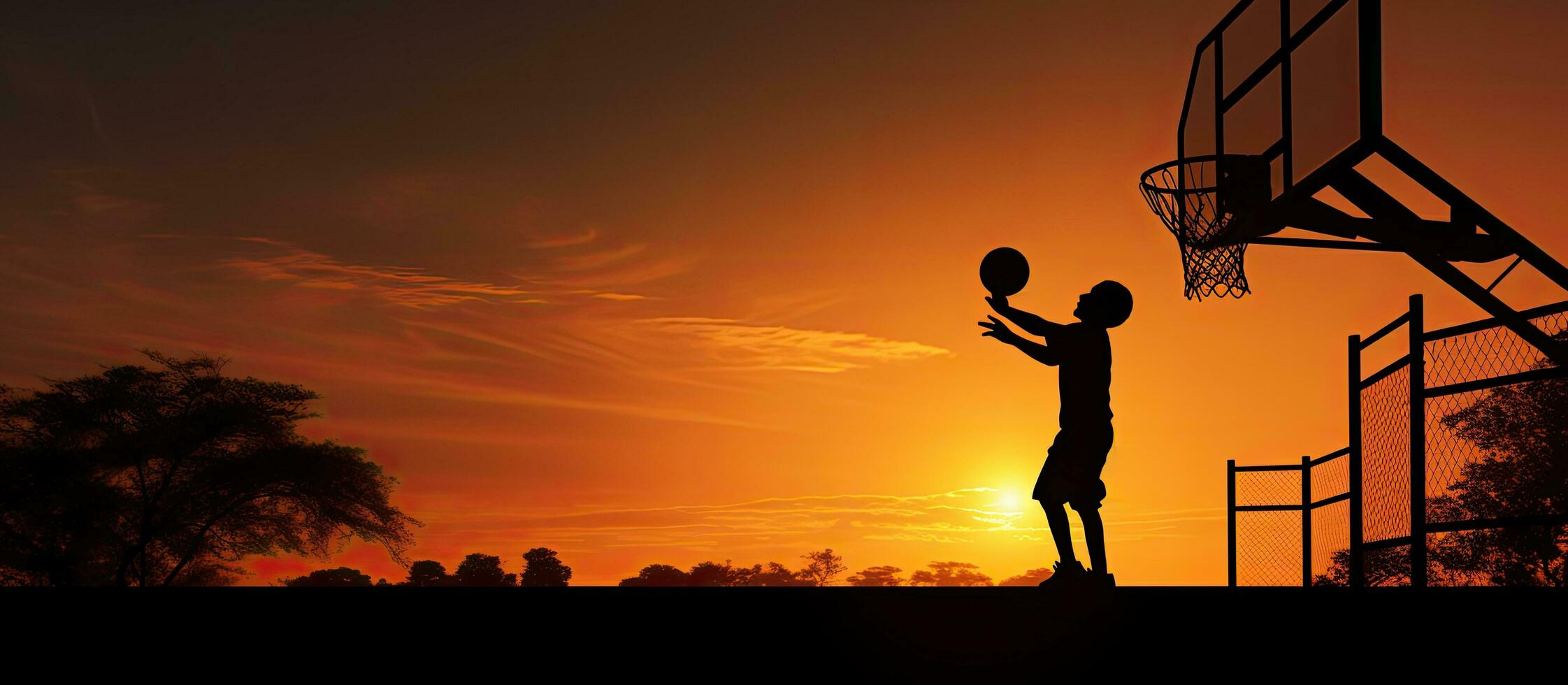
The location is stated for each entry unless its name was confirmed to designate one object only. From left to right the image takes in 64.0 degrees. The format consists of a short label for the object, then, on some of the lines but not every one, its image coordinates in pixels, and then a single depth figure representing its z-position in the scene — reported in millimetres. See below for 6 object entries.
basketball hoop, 13273
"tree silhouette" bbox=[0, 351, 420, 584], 34250
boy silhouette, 6449
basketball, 7355
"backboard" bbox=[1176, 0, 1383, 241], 11062
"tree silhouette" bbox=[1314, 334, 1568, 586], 24031
